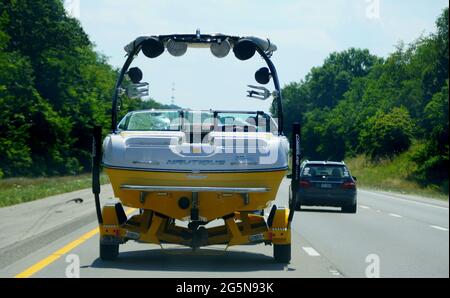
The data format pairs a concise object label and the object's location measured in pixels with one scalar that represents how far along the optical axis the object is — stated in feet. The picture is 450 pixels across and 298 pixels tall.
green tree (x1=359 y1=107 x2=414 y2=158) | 228.84
